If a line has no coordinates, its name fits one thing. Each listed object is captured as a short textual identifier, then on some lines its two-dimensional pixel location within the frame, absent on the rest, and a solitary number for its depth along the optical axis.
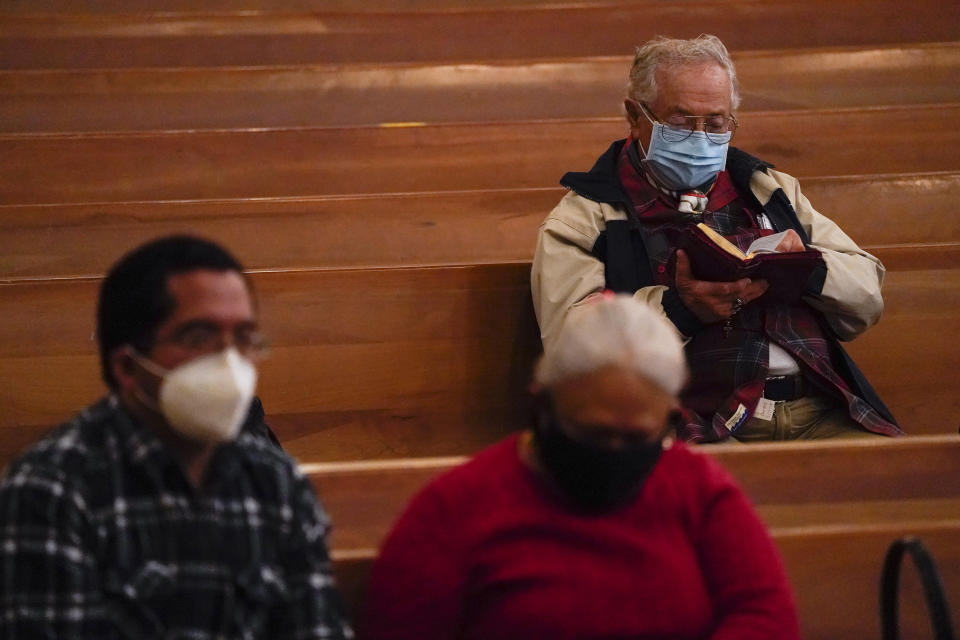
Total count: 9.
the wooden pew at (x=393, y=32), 12.10
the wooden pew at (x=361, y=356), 8.84
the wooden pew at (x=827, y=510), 8.13
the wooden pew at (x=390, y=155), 10.14
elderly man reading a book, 8.70
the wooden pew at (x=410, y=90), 11.16
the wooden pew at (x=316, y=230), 9.17
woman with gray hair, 7.77
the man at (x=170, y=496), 7.60
